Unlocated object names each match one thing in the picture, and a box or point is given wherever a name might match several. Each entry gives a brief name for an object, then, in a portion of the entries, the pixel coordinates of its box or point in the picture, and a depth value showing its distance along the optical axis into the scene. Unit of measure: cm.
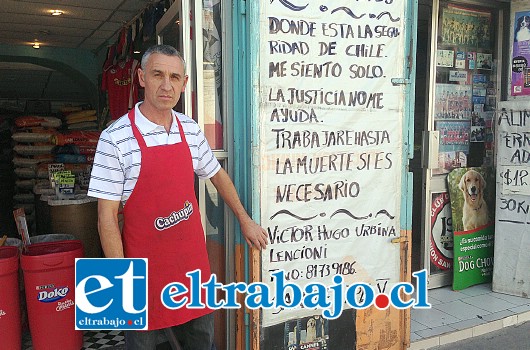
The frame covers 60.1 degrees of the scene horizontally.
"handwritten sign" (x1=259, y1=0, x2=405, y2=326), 298
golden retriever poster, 470
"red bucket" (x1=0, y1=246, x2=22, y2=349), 322
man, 229
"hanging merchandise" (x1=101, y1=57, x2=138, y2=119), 555
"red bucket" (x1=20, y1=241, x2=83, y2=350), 326
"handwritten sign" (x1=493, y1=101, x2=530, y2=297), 445
